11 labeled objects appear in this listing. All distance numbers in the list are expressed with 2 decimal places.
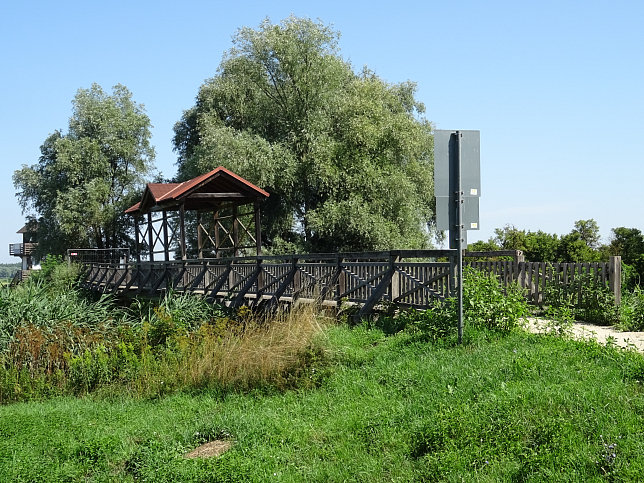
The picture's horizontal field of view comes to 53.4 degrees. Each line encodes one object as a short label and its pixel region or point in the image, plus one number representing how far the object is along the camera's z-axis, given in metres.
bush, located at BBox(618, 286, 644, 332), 11.80
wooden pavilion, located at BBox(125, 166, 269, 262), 23.23
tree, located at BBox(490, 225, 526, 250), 31.42
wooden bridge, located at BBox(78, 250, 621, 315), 11.99
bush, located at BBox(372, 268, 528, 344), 9.48
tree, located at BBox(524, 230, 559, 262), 29.67
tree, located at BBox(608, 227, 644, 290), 25.70
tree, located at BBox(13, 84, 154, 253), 43.91
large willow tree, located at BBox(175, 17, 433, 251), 31.31
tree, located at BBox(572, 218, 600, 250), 33.75
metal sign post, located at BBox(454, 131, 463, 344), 9.26
